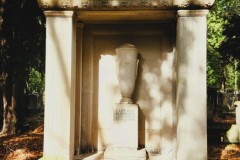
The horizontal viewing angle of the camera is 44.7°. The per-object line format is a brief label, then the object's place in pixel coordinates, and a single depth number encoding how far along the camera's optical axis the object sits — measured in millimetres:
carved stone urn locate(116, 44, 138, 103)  6578
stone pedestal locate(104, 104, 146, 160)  6363
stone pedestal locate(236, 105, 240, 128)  10241
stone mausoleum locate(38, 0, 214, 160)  5469
